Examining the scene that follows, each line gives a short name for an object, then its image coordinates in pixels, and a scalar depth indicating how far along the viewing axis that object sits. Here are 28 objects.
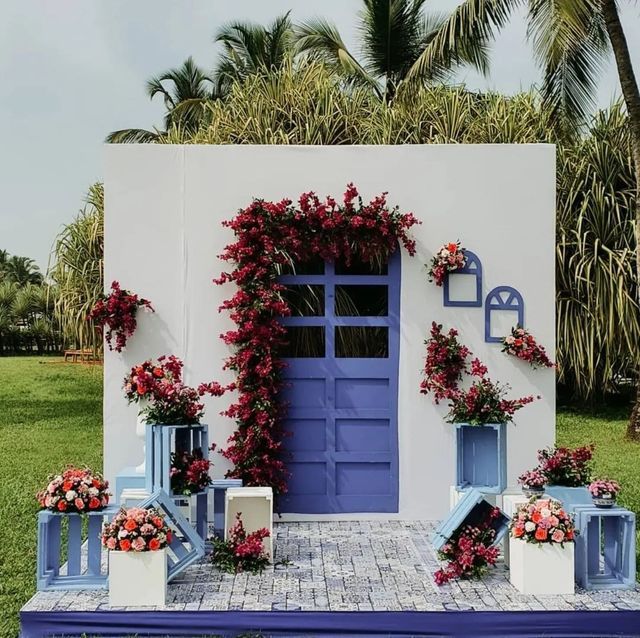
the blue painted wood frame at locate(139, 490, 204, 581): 4.30
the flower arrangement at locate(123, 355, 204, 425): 4.80
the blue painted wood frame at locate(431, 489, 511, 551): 4.47
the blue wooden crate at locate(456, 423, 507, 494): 4.99
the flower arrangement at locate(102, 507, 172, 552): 3.95
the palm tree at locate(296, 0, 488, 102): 15.09
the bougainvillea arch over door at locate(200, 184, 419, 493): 5.73
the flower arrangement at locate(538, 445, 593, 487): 4.73
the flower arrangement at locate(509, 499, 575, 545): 4.10
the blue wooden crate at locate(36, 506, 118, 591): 4.18
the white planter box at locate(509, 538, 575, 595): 4.12
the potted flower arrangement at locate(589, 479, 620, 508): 4.35
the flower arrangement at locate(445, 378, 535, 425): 5.00
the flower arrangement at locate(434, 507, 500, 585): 4.39
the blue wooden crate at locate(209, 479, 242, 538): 5.11
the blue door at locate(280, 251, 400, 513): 5.91
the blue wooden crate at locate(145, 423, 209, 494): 4.64
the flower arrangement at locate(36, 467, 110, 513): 4.15
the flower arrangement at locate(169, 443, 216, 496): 4.72
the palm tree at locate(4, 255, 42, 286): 36.56
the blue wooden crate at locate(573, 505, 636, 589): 4.27
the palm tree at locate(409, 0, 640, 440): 8.79
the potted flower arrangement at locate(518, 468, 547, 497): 4.75
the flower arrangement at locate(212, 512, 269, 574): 4.57
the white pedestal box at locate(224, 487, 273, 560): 4.82
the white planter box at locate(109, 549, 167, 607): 3.96
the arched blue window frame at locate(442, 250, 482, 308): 5.90
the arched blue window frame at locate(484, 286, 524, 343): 5.92
